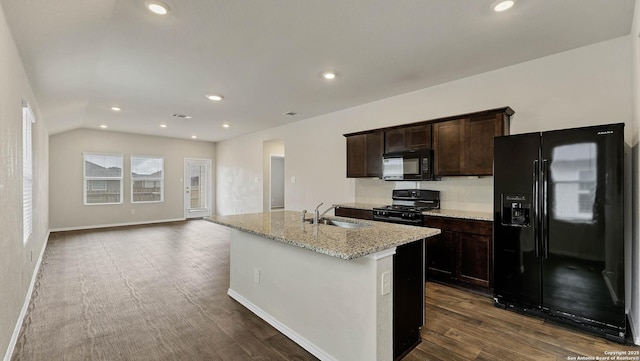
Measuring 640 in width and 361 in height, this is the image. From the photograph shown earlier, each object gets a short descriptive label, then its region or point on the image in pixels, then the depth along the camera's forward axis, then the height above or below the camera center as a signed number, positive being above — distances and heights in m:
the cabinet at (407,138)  3.85 +0.56
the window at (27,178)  3.02 +0.04
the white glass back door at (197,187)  9.14 -0.23
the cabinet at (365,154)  4.42 +0.40
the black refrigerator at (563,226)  2.32 -0.42
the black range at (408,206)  3.62 -0.38
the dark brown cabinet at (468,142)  3.25 +0.44
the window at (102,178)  7.46 +0.07
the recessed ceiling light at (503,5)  2.17 +1.31
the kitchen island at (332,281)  1.79 -0.74
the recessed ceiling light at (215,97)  4.41 +1.28
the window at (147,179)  8.12 +0.04
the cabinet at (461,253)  3.11 -0.84
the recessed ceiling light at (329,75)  3.56 +1.29
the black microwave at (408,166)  3.79 +0.19
